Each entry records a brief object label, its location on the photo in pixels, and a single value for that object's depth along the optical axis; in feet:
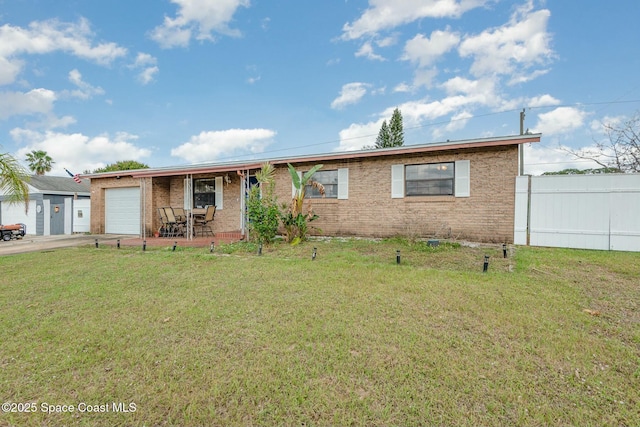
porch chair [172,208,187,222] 40.65
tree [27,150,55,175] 93.50
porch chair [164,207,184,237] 39.34
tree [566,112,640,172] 35.65
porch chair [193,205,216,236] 40.16
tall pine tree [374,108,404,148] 106.52
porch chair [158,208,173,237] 39.42
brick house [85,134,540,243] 28.81
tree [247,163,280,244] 28.50
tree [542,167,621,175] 39.13
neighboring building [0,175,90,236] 51.26
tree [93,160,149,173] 110.28
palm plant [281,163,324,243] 30.09
